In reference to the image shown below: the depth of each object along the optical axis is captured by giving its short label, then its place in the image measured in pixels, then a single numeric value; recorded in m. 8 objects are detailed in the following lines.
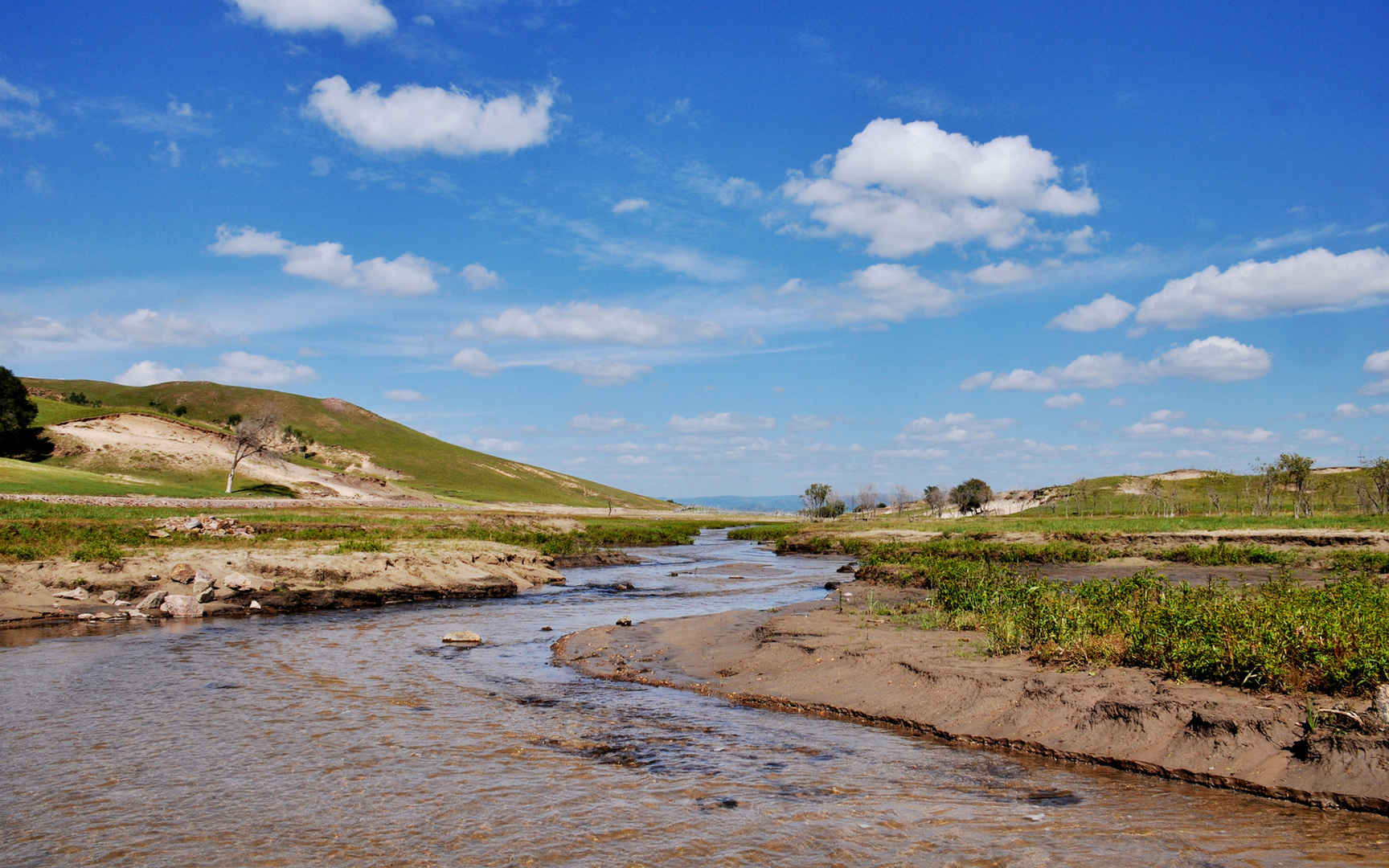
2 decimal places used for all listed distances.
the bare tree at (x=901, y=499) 170.25
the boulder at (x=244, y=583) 27.08
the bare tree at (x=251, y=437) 95.19
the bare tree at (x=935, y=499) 153.88
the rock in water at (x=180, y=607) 24.48
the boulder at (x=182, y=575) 26.45
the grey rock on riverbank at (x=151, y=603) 24.35
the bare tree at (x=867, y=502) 169.75
